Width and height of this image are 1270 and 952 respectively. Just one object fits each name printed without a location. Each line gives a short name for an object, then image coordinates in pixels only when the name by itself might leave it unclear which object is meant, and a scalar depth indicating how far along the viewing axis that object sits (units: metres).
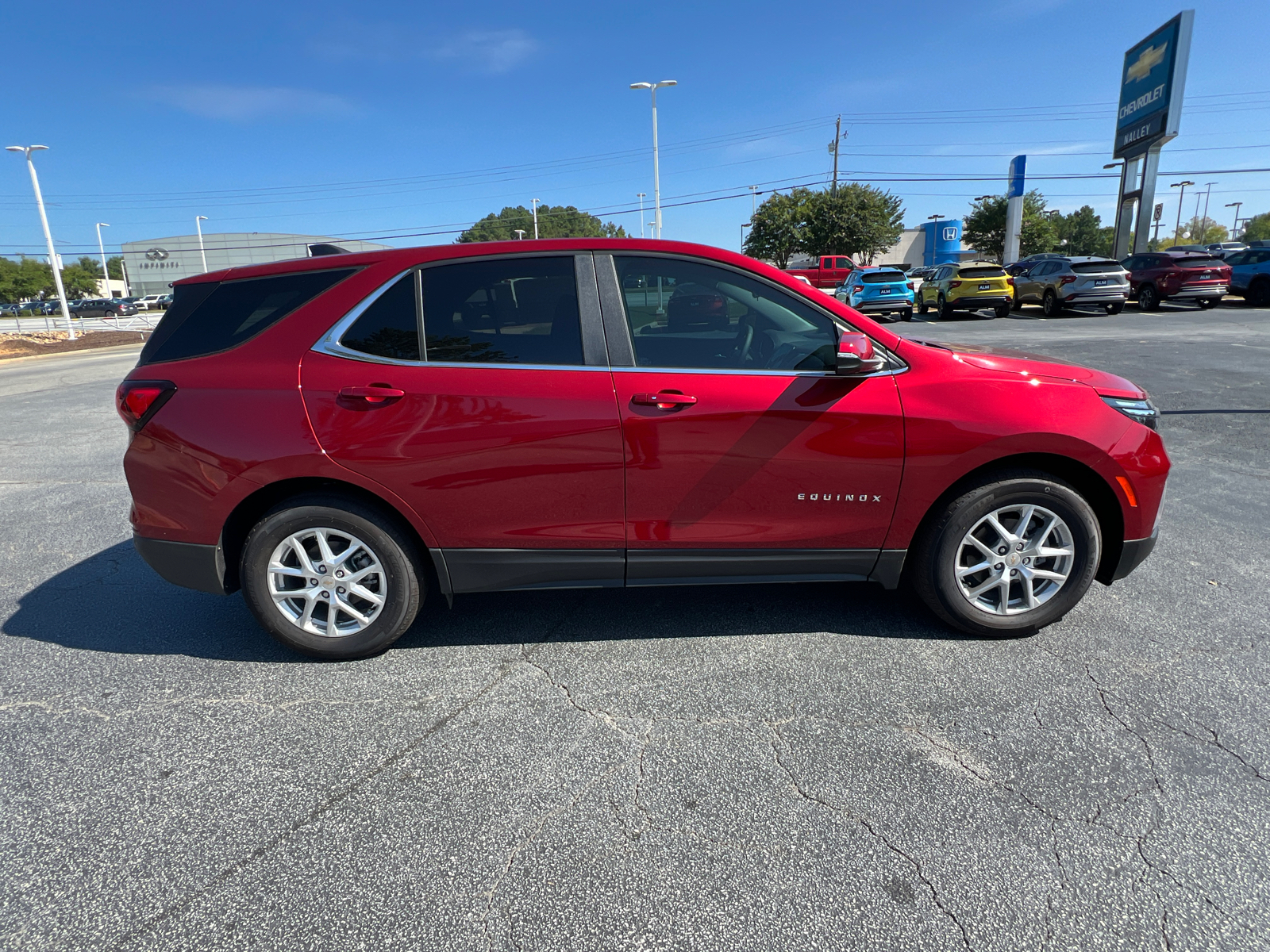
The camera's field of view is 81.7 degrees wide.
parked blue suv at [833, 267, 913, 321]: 22.64
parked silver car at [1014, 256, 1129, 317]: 20.67
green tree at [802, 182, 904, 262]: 50.41
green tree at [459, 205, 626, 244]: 119.01
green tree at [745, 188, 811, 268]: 53.44
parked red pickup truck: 35.31
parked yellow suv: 22.61
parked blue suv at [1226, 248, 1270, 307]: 21.48
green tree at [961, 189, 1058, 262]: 63.03
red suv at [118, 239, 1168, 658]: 3.02
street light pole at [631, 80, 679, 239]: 41.31
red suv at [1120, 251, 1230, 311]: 20.61
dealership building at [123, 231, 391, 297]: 91.75
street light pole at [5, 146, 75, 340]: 31.12
